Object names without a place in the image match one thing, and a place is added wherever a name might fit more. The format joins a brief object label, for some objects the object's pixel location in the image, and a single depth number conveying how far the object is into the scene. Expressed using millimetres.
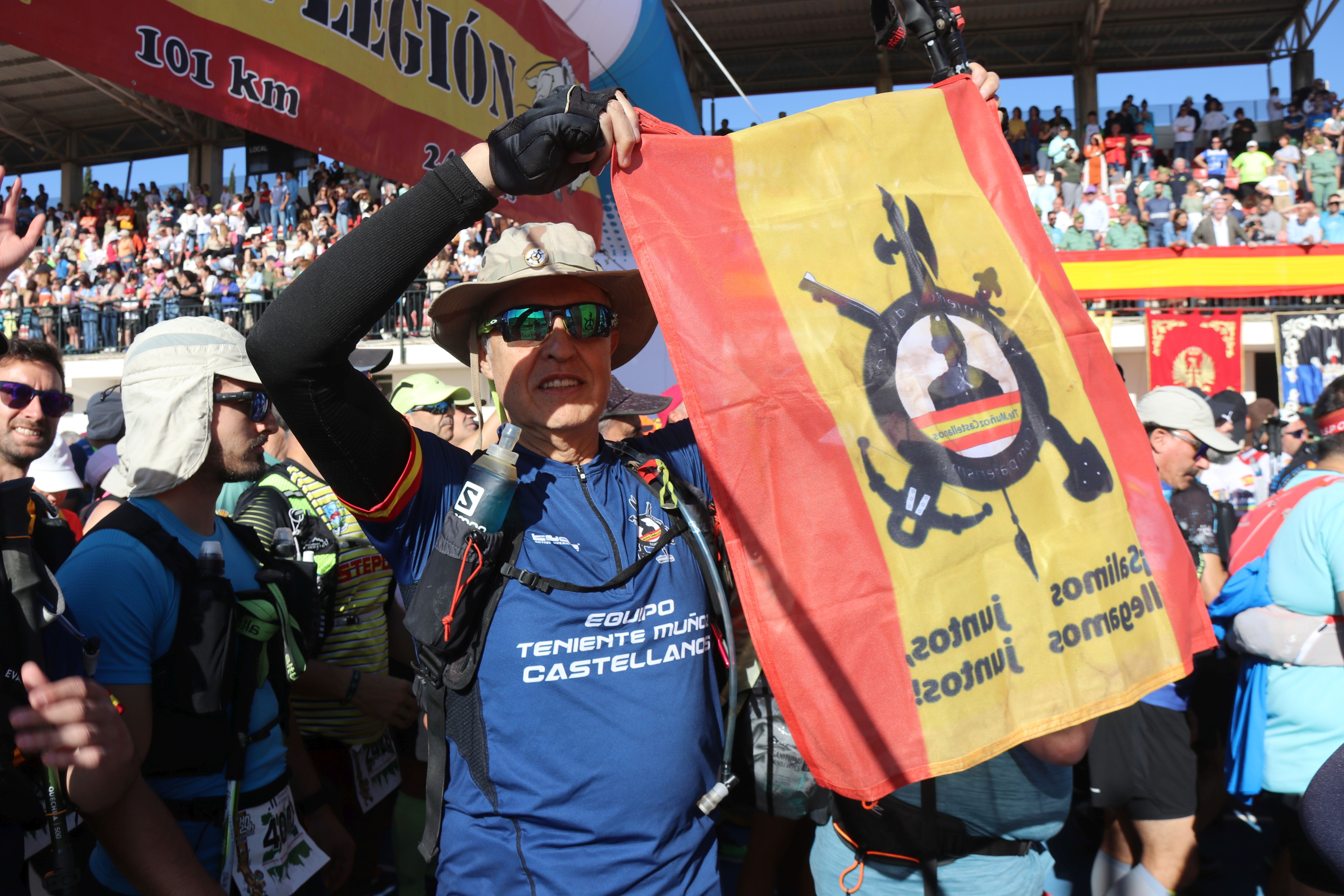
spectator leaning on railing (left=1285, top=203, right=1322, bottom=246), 14070
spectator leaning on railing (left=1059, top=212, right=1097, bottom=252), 15453
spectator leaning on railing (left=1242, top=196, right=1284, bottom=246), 15078
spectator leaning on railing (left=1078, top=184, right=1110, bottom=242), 15844
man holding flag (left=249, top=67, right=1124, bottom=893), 1570
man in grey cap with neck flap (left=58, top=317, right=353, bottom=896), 1881
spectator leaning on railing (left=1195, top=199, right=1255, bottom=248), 14234
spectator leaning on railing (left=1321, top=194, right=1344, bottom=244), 14266
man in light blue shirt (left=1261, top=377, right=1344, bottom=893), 2945
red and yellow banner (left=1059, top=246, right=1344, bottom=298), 13609
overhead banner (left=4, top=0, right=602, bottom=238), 2699
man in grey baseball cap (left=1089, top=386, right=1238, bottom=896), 3285
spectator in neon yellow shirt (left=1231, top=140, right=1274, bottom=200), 17297
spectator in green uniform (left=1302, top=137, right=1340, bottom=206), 16188
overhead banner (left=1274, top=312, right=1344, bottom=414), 12820
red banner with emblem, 13500
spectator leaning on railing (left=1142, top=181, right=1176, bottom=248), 15391
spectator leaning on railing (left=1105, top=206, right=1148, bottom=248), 15094
